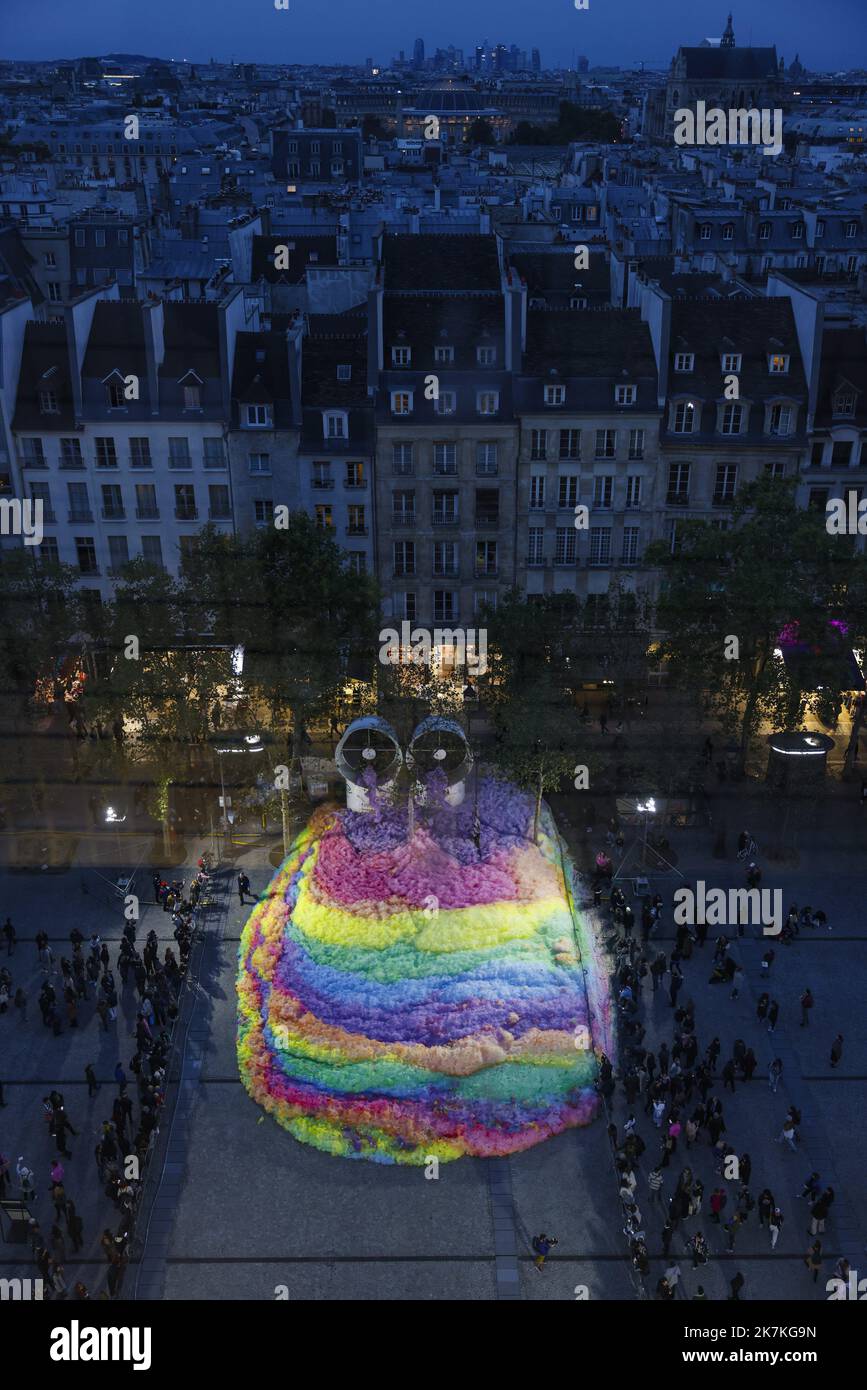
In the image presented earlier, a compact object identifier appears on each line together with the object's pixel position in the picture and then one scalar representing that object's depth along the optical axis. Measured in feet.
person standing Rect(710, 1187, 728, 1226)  87.35
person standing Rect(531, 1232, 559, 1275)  84.17
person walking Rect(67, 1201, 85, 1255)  86.12
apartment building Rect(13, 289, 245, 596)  163.43
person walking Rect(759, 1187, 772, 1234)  86.63
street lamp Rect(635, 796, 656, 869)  134.51
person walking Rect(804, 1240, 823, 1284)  83.56
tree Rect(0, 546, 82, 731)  136.56
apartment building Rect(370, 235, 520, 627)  160.86
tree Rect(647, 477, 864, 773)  133.69
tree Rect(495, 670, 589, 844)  128.98
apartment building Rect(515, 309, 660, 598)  161.27
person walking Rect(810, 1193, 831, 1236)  86.17
